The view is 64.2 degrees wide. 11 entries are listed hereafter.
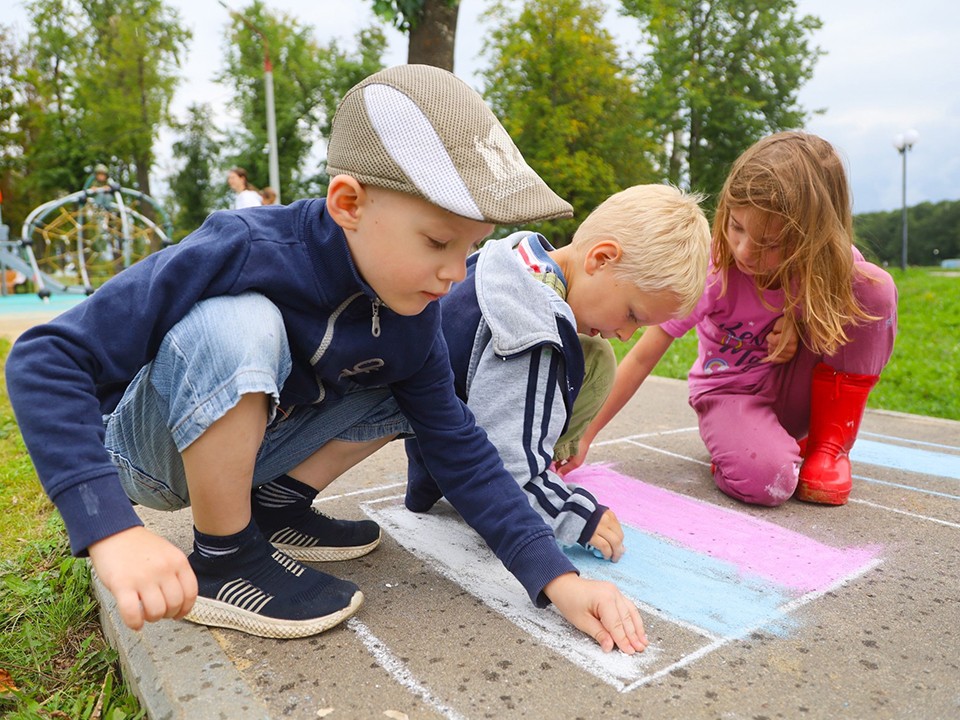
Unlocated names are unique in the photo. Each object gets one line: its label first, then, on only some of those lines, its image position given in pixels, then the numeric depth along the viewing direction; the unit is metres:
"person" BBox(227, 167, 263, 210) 8.45
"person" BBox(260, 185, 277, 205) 10.06
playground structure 12.58
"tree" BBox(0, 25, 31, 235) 22.42
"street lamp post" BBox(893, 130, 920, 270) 15.00
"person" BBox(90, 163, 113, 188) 13.04
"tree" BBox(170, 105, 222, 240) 28.36
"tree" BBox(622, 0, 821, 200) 22.31
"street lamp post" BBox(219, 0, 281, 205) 12.57
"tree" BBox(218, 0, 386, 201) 26.75
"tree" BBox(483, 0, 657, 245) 22.84
